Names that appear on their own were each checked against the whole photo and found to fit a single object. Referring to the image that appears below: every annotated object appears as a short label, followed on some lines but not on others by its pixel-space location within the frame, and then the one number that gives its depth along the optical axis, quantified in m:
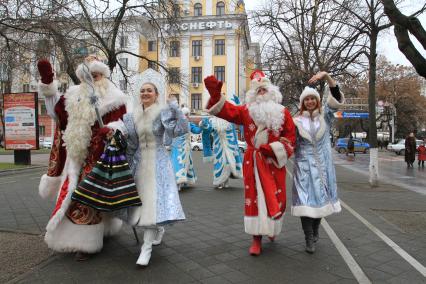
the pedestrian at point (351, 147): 27.12
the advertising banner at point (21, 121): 14.95
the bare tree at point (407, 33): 5.57
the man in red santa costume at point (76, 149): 4.01
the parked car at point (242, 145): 32.41
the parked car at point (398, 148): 32.31
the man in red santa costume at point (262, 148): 4.23
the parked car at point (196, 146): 37.75
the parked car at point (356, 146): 35.72
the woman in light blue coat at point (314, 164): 4.41
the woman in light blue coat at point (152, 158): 3.96
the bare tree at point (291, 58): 16.50
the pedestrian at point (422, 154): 19.58
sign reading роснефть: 50.97
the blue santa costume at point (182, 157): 9.20
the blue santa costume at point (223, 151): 9.60
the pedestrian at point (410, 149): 19.31
